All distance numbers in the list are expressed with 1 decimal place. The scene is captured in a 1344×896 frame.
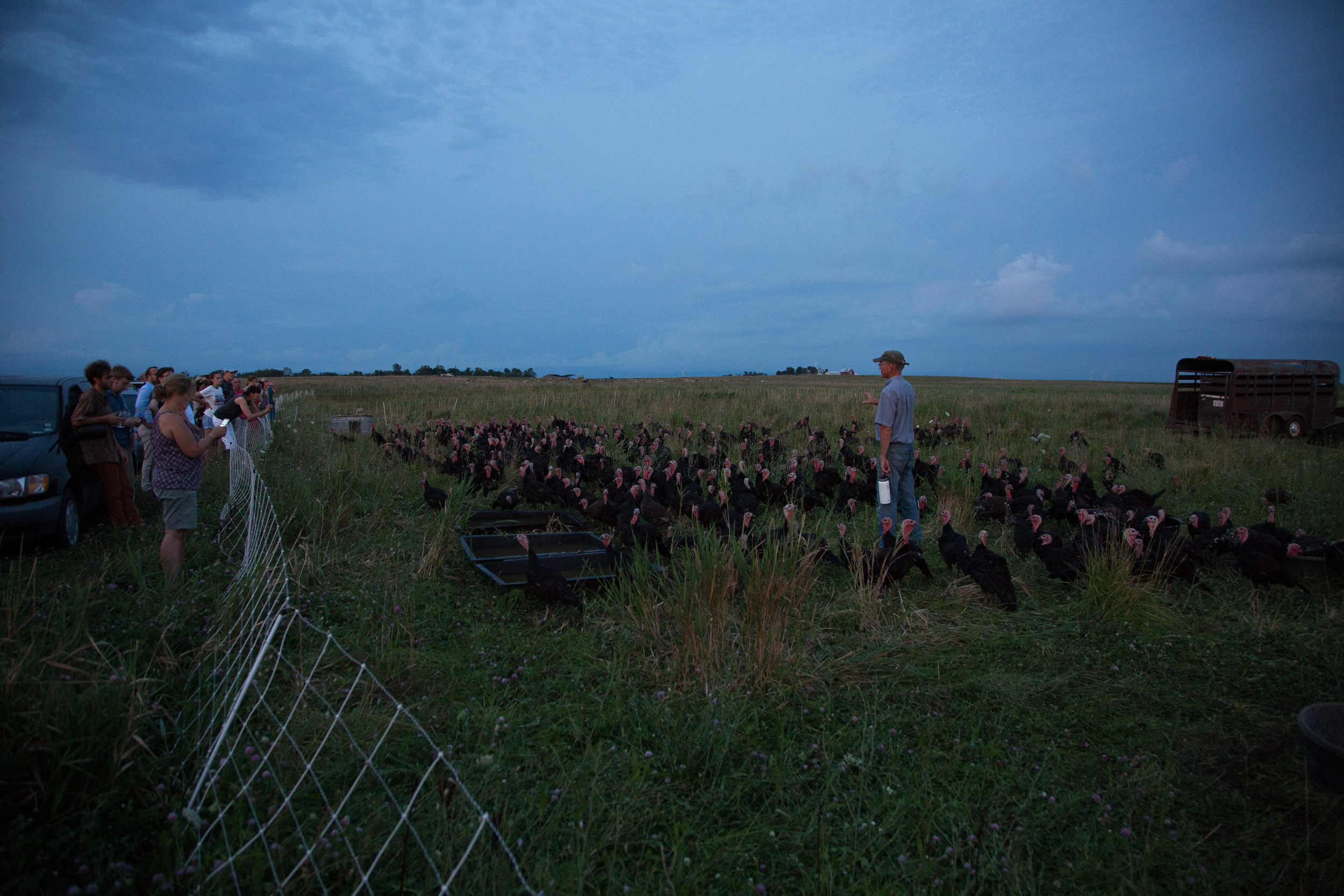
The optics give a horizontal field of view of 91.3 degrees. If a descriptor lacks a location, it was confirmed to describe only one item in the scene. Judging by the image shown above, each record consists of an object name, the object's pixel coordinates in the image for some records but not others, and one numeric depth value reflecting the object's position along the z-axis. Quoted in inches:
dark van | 235.6
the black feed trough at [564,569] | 210.5
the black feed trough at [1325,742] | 114.0
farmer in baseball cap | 257.8
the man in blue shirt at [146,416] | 304.2
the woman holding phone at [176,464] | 202.5
